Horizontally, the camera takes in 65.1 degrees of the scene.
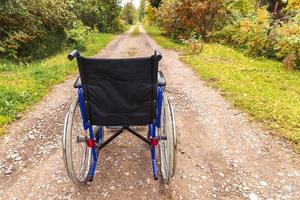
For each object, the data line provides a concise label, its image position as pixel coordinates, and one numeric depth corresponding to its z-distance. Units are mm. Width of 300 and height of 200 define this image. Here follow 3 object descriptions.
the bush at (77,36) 9391
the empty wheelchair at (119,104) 1985
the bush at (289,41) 7000
